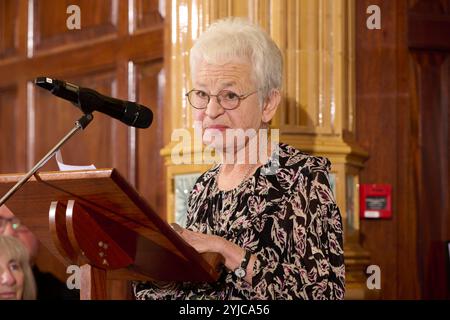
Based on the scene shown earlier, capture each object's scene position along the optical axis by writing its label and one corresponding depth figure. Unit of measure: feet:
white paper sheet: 8.28
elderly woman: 8.88
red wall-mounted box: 11.60
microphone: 8.50
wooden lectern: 8.21
